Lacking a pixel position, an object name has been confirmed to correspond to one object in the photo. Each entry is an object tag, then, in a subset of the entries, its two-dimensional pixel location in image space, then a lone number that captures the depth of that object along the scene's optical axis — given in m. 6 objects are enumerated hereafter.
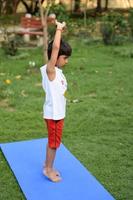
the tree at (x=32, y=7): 15.71
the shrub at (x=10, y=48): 9.15
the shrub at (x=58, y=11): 12.08
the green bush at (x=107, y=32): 10.28
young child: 3.63
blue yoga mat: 3.79
